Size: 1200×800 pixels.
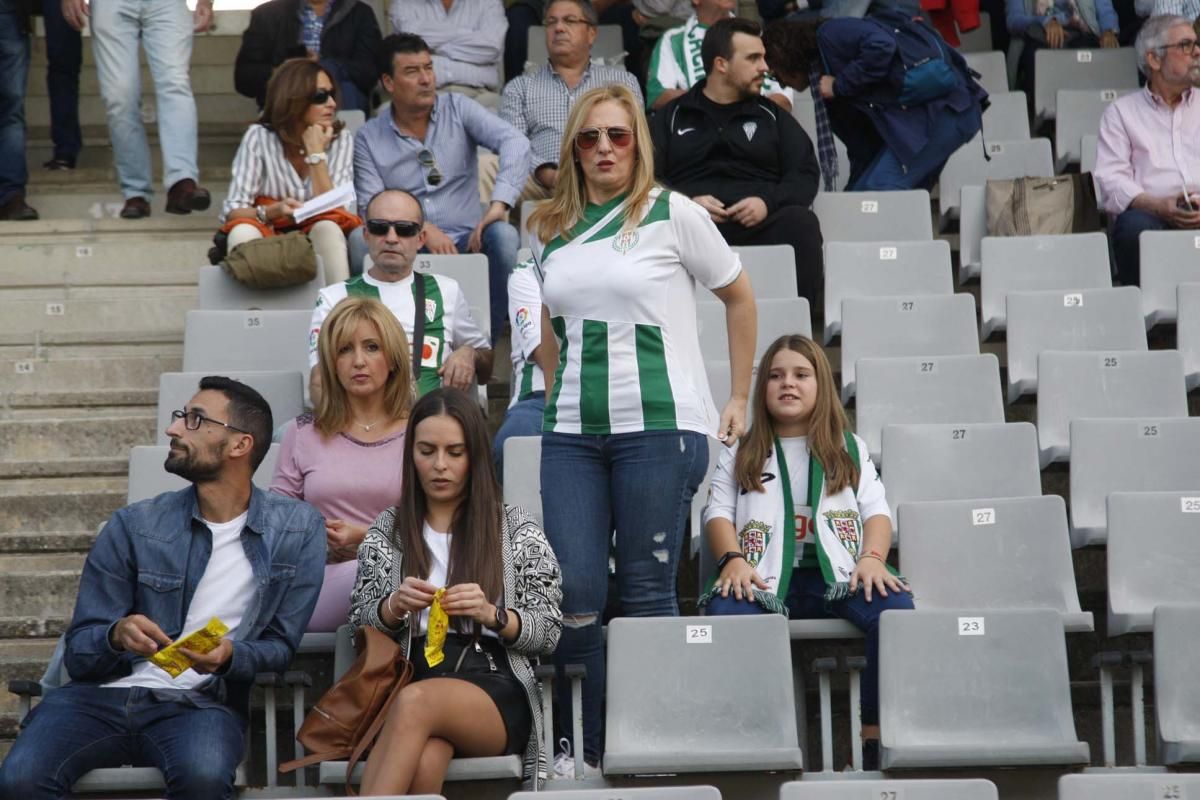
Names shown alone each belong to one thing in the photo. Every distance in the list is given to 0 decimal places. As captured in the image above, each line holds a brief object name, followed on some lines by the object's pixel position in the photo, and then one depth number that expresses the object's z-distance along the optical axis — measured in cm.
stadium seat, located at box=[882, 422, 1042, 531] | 1050
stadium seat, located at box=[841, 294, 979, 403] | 1218
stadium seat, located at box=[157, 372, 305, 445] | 1125
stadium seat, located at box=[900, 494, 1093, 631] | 964
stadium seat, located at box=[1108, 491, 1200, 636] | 965
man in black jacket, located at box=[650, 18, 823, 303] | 1326
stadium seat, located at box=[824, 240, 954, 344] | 1311
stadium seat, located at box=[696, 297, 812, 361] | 1194
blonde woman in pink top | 984
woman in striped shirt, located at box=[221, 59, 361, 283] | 1297
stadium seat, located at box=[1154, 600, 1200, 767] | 852
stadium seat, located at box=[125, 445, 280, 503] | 1015
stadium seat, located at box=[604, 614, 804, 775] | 855
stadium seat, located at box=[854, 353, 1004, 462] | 1134
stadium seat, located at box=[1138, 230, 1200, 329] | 1276
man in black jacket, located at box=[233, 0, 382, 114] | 1602
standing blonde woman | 839
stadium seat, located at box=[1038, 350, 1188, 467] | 1137
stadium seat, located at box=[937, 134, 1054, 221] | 1505
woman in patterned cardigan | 806
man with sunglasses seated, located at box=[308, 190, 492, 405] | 1123
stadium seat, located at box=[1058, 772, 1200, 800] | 682
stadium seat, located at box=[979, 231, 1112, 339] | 1312
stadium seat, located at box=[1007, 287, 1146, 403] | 1216
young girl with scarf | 906
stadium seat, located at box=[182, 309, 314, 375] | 1202
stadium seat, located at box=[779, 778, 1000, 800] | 681
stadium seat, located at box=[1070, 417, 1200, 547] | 1056
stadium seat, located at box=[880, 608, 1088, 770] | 864
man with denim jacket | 819
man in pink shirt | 1345
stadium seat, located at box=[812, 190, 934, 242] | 1395
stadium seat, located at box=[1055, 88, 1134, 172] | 1580
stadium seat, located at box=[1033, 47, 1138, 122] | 1656
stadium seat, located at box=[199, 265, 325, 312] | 1275
